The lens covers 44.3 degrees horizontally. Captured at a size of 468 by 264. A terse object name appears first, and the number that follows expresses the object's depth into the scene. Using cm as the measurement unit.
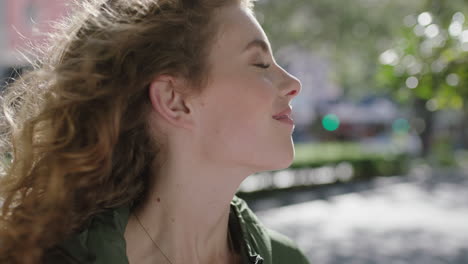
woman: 53
